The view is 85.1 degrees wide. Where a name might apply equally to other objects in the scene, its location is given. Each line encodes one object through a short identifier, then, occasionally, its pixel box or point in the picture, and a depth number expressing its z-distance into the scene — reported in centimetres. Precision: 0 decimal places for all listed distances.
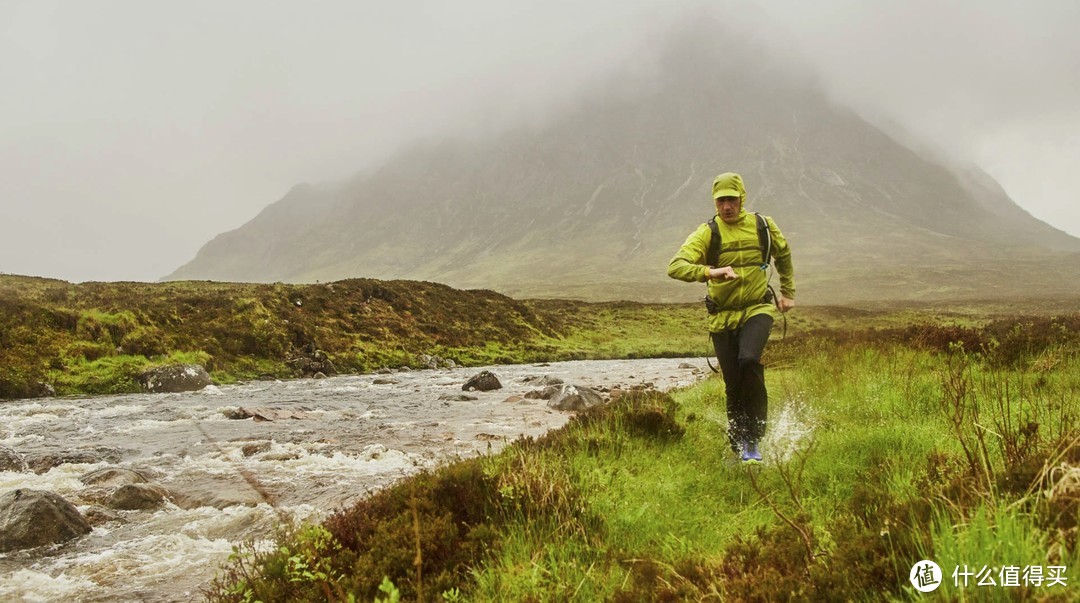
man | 662
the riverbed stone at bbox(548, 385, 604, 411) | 1662
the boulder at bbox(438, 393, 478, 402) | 1978
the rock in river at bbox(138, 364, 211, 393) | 2330
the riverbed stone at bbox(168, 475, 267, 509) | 837
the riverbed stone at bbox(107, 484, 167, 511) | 818
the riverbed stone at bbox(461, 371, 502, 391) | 2245
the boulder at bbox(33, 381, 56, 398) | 2134
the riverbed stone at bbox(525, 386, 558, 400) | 1925
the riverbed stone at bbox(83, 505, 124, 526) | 760
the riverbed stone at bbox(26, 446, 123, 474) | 1041
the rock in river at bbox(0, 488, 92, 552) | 670
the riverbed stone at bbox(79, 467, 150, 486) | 911
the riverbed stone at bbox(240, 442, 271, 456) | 1158
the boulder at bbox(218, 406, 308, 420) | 1588
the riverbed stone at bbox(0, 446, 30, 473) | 1020
